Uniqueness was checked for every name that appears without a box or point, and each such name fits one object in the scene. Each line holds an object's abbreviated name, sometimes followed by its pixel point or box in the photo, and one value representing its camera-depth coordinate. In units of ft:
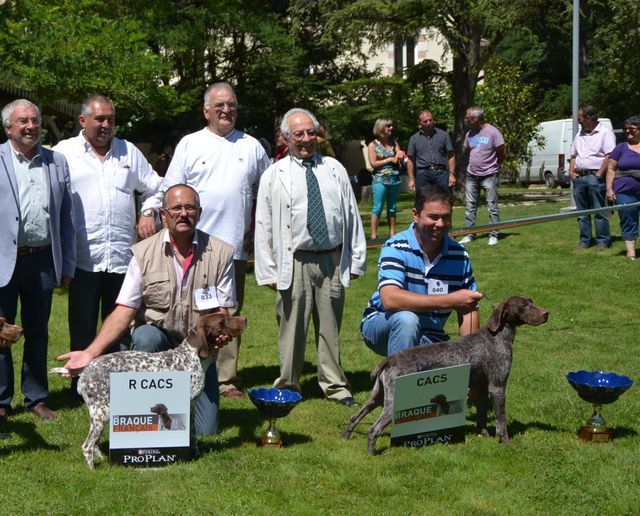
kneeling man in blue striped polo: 16.39
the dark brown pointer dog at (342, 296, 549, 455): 15.51
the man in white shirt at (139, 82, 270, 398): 19.44
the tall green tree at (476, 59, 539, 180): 88.17
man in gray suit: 17.33
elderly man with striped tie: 18.70
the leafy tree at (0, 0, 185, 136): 37.04
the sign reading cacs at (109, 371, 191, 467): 14.61
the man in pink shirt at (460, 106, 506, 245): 39.37
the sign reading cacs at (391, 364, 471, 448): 15.21
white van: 92.62
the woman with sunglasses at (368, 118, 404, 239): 40.16
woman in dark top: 34.91
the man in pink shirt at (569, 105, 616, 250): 37.68
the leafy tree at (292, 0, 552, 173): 64.39
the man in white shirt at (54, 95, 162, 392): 18.71
